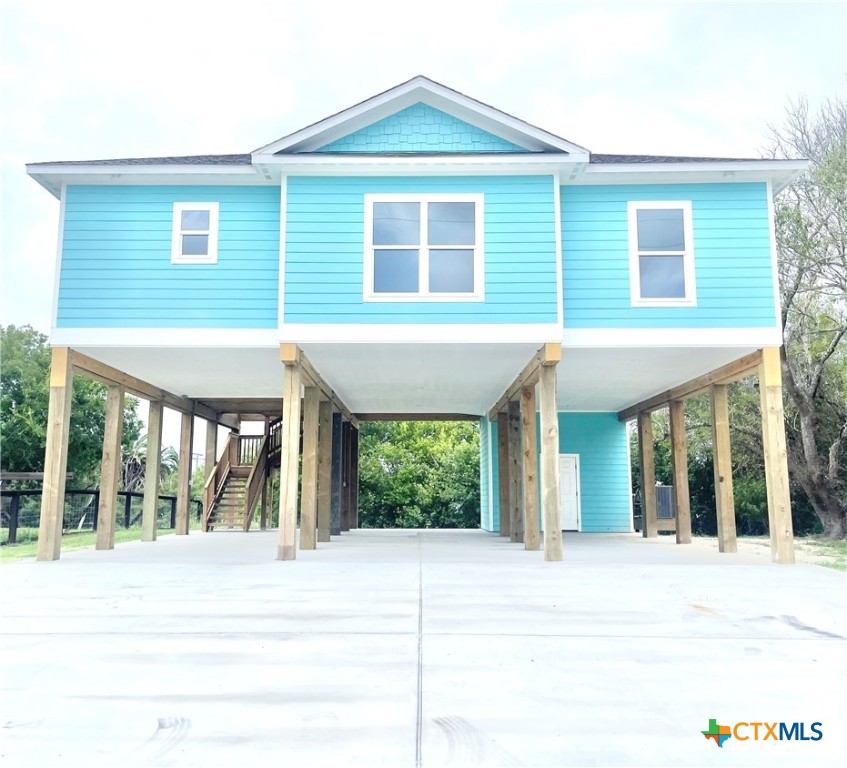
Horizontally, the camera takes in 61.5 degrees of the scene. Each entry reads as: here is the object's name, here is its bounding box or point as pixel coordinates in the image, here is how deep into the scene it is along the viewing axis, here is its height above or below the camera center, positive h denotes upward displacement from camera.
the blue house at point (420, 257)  9.48 +3.12
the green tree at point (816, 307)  15.53 +4.16
